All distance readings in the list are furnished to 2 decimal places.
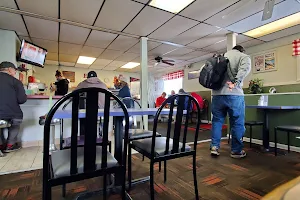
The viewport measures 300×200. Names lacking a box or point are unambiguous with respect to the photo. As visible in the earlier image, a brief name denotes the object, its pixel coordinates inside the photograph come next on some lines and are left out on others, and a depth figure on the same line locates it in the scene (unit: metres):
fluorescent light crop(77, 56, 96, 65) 6.37
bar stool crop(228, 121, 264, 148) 3.10
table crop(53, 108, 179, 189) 1.28
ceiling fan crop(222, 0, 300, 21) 2.50
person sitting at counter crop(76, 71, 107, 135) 2.82
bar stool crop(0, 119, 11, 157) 2.79
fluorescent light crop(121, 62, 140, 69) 7.24
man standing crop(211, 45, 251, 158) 2.51
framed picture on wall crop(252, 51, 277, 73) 4.66
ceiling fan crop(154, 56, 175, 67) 6.42
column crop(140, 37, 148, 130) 4.45
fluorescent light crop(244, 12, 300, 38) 3.51
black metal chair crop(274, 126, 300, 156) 2.45
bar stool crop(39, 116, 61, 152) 2.91
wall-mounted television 3.91
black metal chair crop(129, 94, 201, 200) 1.33
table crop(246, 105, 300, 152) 3.03
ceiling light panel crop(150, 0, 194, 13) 2.94
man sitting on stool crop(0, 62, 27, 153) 2.84
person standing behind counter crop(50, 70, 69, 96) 4.05
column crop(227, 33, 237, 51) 4.21
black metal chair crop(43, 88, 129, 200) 0.94
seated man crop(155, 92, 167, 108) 8.01
